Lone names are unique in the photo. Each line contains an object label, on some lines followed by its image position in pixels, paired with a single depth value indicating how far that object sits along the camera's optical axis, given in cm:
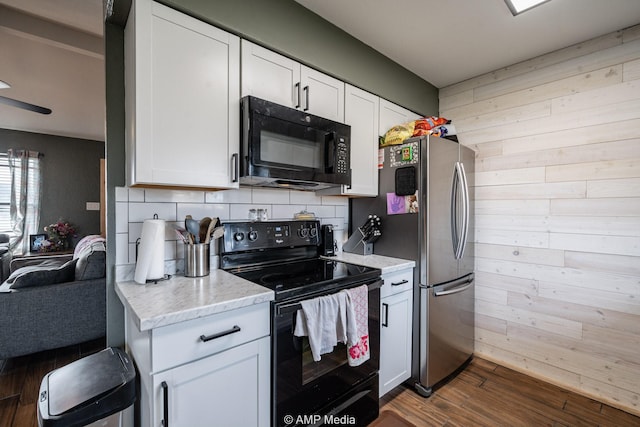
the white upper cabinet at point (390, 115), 231
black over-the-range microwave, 151
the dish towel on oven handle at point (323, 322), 131
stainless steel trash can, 98
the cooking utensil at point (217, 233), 153
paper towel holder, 139
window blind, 493
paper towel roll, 136
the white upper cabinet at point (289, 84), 157
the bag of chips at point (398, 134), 214
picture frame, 496
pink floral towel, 147
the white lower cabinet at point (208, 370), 99
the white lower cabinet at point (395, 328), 181
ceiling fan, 297
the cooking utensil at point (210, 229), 151
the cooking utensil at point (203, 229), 151
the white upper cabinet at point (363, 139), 207
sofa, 221
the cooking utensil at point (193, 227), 145
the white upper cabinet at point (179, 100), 126
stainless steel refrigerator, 197
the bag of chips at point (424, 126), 222
